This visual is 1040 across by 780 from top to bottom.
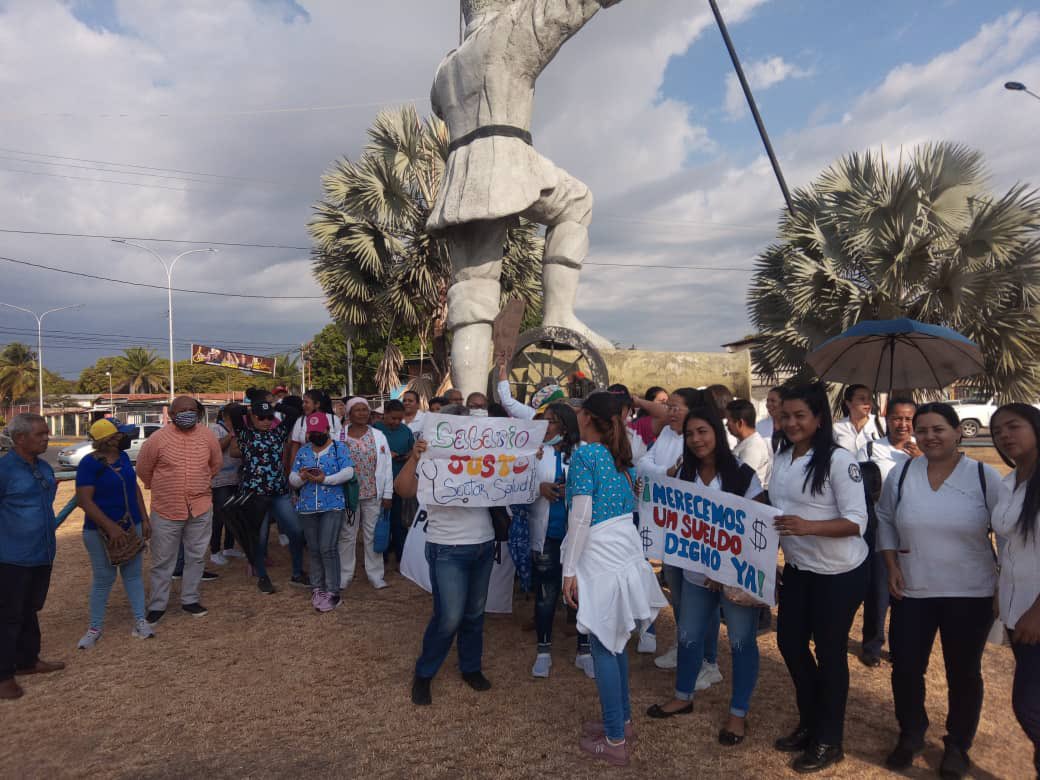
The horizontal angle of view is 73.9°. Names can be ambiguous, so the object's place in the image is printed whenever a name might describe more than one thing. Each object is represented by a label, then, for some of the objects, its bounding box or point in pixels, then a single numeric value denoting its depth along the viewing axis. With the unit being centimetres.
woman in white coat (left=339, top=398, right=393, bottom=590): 583
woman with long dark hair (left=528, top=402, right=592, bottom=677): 402
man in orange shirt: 514
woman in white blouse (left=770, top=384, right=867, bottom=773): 291
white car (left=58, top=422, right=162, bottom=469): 1872
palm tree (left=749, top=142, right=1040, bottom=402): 845
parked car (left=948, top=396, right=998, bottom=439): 2138
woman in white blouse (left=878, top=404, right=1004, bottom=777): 290
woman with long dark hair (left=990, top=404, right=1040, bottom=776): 262
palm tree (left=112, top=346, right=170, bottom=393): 6444
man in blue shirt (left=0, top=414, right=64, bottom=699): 402
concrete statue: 830
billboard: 5162
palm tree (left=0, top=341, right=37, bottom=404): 4903
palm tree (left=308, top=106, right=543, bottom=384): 1449
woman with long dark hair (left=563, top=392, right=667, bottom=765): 302
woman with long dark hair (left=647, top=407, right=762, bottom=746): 326
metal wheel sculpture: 845
